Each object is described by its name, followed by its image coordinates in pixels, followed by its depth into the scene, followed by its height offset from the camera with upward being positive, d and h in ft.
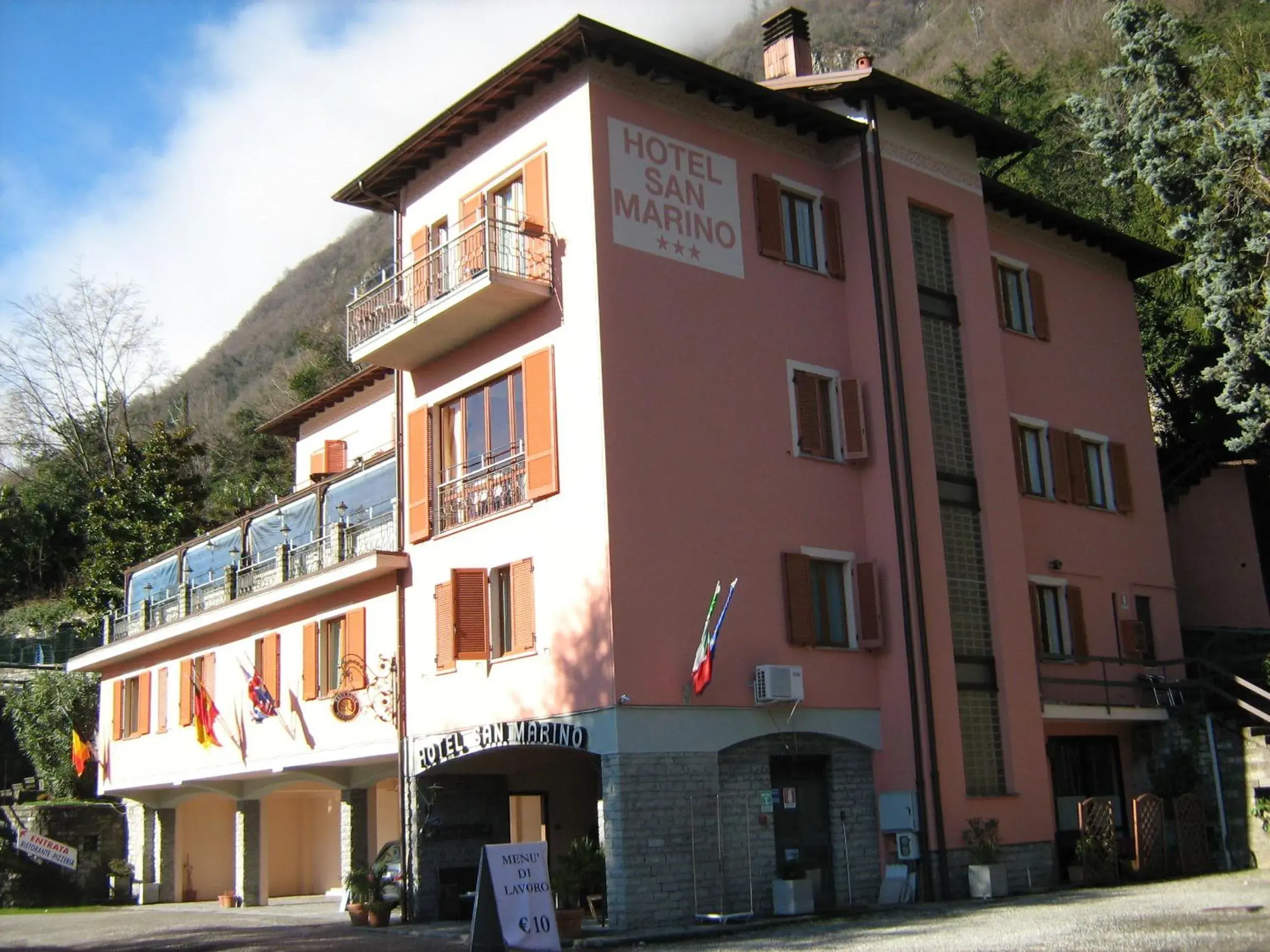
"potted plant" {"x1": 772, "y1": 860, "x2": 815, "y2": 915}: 59.26 -5.63
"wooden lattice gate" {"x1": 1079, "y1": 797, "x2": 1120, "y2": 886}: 70.08 -4.83
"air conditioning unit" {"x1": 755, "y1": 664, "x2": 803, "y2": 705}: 60.70 +3.60
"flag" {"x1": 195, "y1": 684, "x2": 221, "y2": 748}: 90.22 +5.22
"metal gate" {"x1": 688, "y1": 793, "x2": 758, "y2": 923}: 57.67 -3.75
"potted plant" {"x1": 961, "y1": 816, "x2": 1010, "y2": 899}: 63.36 -4.89
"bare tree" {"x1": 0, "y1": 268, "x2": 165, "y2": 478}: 165.58 +46.89
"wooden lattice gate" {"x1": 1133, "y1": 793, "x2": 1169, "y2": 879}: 71.31 -4.65
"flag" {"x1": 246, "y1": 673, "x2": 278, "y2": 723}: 82.69 +5.71
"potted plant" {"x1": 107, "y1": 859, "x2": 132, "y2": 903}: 105.91 -6.02
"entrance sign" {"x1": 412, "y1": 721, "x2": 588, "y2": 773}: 58.49 +1.87
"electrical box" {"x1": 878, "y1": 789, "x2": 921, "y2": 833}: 63.46 -2.41
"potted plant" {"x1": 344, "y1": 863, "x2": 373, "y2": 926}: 68.44 -5.22
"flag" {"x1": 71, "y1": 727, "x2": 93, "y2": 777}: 106.52 +4.00
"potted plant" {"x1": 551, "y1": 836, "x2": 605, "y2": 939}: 56.59 -4.07
